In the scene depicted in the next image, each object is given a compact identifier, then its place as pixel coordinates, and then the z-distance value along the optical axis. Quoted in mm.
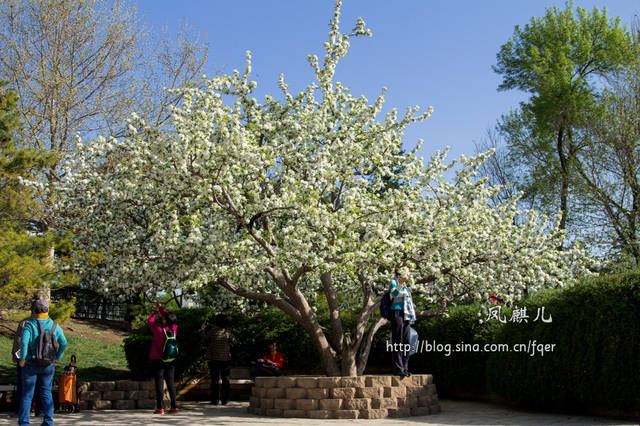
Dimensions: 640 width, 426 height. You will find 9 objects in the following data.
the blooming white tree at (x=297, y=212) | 9398
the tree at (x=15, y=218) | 11789
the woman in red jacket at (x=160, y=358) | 10008
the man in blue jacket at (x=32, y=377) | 7148
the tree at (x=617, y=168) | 19844
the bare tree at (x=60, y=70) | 19031
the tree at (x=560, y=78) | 24891
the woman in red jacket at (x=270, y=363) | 11992
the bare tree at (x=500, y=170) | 29547
